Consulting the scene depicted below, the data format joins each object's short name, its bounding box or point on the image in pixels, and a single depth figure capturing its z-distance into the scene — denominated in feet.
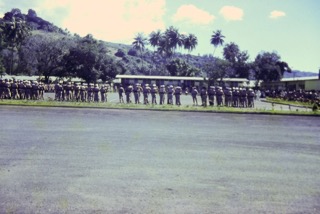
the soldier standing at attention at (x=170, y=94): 98.26
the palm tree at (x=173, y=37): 356.52
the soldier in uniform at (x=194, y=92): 100.82
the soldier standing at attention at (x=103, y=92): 98.99
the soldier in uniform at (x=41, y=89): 99.66
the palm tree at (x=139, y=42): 415.85
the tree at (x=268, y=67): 276.00
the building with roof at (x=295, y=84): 200.50
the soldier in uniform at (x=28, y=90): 97.15
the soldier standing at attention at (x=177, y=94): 96.33
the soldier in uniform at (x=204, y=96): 95.44
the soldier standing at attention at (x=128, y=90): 97.76
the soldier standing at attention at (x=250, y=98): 98.02
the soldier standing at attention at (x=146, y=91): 97.55
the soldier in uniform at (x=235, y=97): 99.59
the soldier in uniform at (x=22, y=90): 96.73
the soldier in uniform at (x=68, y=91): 99.91
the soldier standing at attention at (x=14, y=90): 96.32
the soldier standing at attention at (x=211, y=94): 99.56
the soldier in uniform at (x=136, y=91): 97.19
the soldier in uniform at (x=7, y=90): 95.50
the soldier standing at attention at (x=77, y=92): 99.22
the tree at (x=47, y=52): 231.30
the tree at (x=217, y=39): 369.09
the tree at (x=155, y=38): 374.02
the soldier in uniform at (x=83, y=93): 98.89
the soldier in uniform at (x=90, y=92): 98.07
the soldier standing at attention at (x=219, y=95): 98.84
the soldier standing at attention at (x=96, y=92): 97.91
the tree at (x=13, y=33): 274.36
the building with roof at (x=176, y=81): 236.02
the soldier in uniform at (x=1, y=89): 95.66
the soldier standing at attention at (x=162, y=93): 98.63
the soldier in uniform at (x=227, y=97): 98.68
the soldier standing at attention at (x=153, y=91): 96.78
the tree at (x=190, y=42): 358.84
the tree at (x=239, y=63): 289.74
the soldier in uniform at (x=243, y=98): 98.63
